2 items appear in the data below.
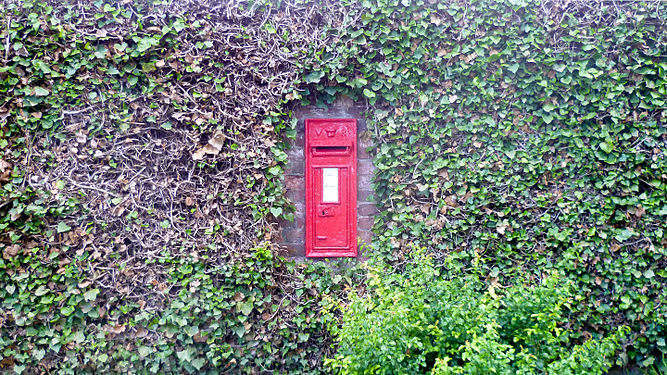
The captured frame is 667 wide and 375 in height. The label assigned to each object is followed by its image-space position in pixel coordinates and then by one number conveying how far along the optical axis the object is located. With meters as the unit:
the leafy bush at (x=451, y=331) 2.55
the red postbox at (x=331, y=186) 4.11
